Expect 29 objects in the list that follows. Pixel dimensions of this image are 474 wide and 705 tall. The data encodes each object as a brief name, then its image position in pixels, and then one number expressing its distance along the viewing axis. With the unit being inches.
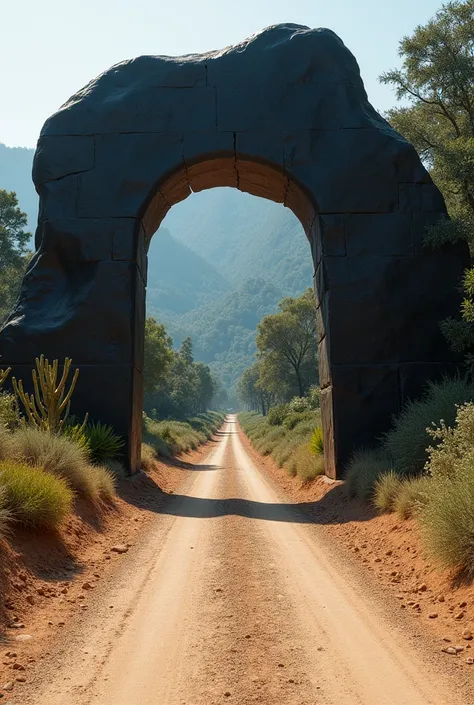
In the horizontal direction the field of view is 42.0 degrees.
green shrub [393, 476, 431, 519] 347.9
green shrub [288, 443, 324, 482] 641.0
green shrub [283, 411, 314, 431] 1225.5
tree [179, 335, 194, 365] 3707.2
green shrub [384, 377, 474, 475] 424.2
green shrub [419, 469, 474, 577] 244.5
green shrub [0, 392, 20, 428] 503.4
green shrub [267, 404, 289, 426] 1659.7
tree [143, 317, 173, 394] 1674.5
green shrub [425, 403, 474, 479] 320.7
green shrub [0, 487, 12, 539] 258.4
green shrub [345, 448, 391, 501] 450.9
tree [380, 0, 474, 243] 628.6
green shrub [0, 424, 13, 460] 374.9
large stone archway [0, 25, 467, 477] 569.6
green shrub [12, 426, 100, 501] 390.0
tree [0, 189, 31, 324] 1478.8
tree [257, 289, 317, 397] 2231.8
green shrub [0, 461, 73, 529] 294.5
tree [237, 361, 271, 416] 4288.1
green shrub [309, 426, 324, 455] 686.5
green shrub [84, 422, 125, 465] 538.6
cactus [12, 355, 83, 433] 517.0
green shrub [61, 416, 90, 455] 496.7
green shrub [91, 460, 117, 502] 448.8
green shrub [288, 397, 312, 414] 1577.0
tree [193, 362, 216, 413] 4387.3
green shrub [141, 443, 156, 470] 730.1
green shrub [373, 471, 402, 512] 393.7
